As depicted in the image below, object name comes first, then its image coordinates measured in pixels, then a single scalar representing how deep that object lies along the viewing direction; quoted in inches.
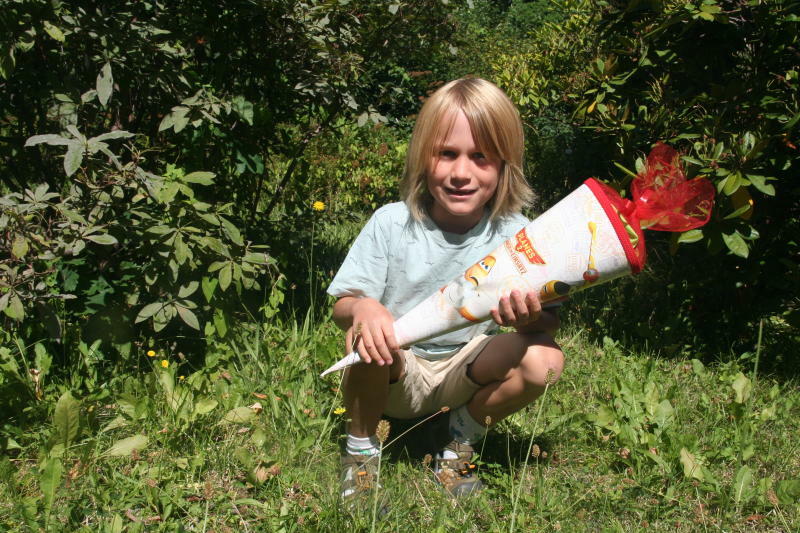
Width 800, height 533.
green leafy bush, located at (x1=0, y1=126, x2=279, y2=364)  83.5
